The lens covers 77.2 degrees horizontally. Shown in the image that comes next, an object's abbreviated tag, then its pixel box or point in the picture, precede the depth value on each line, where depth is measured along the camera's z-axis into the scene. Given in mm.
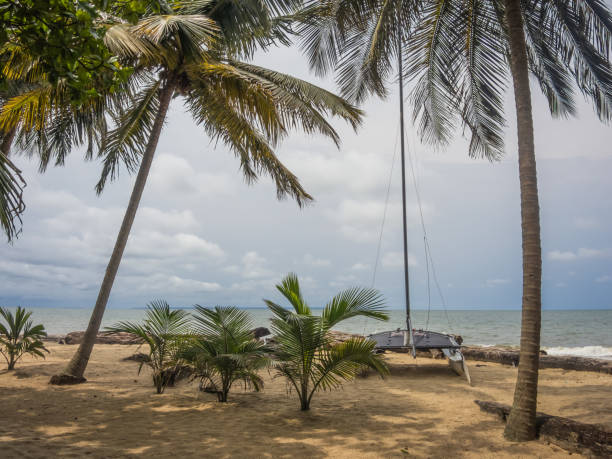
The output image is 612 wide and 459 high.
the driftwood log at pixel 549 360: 8484
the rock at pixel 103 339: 14094
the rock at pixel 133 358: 10158
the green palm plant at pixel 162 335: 6310
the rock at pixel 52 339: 15639
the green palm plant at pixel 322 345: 5277
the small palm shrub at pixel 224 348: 5637
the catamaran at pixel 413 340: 8047
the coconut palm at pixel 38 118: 3424
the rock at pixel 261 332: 15427
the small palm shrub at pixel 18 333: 7574
